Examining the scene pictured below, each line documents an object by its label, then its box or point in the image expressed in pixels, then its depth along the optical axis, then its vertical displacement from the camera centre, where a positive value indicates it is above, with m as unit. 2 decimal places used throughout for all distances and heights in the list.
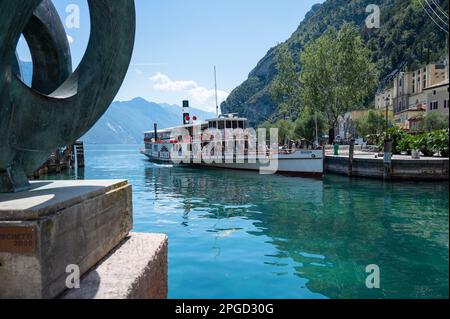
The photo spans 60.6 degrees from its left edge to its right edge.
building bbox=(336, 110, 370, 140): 67.32 +3.43
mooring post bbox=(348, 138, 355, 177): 27.53 -1.26
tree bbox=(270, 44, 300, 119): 50.53 +8.53
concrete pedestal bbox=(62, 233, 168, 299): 2.79 -1.04
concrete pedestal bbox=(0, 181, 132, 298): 2.47 -0.63
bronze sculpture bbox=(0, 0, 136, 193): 3.42 +0.45
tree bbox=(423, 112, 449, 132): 41.17 +2.48
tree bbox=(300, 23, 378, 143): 42.97 +7.98
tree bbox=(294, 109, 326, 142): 47.06 +2.36
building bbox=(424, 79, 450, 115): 47.85 +5.62
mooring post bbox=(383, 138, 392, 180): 24.54 -0.97
